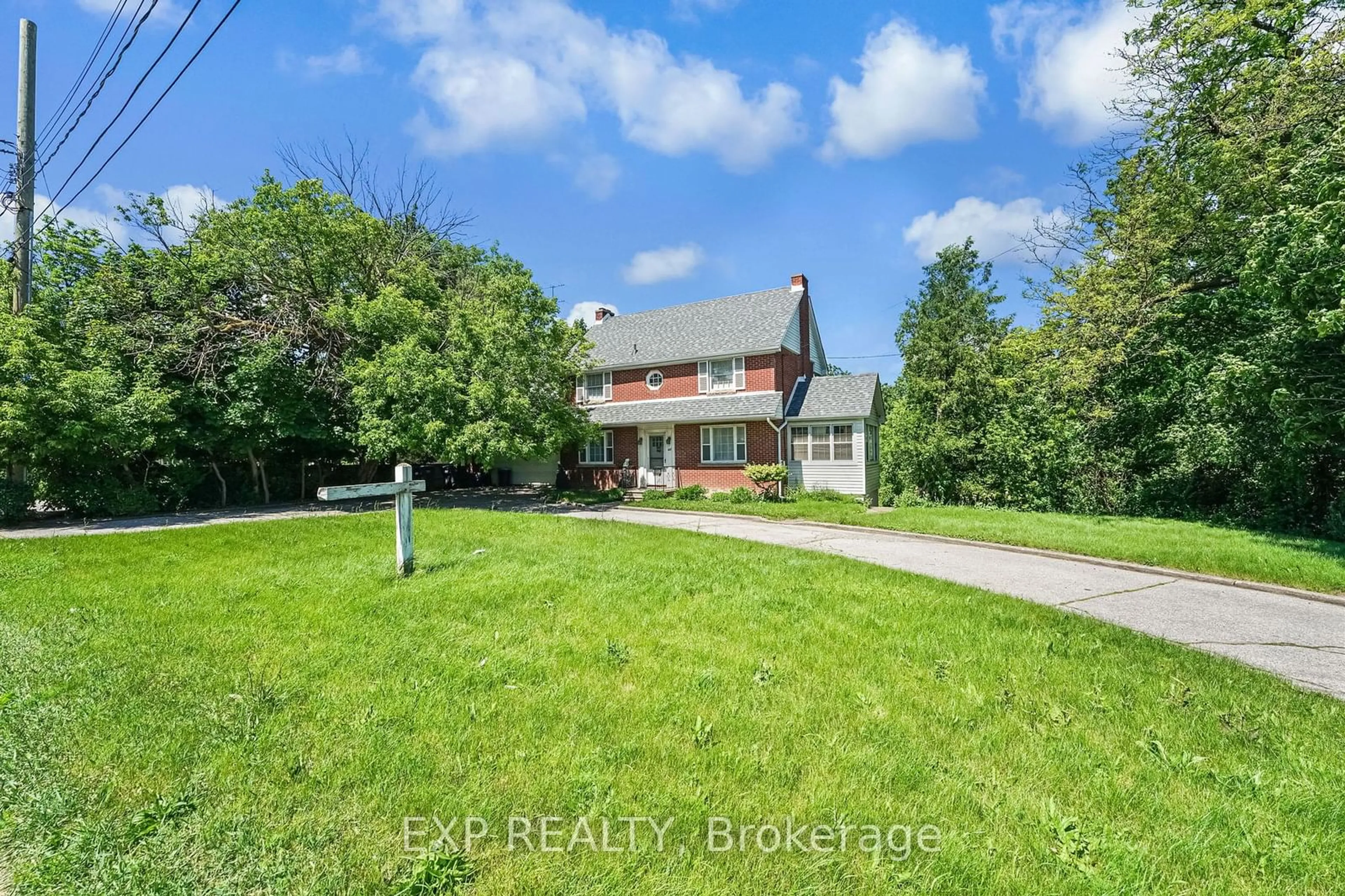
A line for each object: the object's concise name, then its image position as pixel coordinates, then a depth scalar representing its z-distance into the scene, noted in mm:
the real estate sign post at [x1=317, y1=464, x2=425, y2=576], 6543
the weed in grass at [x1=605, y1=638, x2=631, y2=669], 4215
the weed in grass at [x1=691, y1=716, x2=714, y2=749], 3084
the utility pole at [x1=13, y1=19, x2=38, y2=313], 12680
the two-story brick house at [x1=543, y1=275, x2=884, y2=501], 19922
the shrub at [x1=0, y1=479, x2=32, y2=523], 12523
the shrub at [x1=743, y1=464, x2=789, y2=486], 18953
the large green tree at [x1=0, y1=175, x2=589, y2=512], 13883
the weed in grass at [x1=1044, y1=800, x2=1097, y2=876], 2258
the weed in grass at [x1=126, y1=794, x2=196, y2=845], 2236
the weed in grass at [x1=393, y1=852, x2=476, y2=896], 1996
